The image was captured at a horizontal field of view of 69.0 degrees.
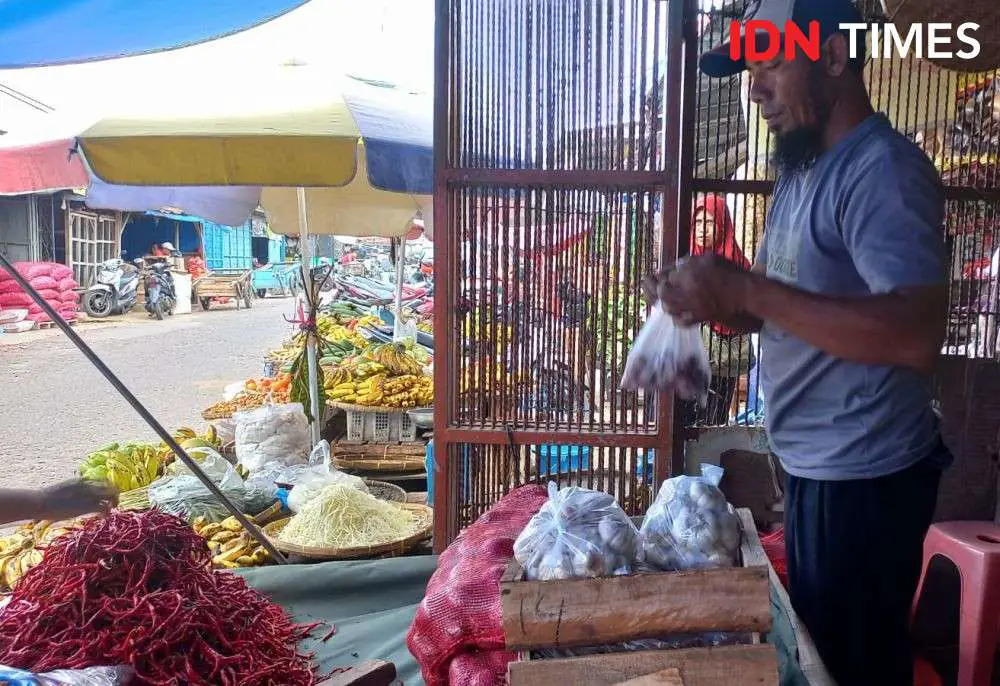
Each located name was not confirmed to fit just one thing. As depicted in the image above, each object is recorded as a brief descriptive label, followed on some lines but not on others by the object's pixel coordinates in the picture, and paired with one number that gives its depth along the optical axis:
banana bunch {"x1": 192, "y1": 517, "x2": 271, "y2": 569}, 4.04
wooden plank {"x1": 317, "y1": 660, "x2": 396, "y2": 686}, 1.97
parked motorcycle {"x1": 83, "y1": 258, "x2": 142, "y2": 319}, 17.89
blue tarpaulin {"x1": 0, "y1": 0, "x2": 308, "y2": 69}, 2.75
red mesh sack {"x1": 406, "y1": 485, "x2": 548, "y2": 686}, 1.71
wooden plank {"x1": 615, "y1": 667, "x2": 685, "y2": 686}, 1.35
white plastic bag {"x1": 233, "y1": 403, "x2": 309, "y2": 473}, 5.52
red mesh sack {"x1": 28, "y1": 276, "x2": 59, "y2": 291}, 15.60
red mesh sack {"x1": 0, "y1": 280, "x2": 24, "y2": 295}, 14.87
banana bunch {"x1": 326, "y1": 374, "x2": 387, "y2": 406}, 6.52
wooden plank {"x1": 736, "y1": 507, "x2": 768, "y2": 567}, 1.57
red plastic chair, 2.42
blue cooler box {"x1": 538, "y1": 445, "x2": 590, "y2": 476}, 3.52
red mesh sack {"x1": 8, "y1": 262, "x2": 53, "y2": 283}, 15.42
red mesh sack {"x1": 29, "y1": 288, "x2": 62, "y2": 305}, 15.83
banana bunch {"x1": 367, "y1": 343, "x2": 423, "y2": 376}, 7.30
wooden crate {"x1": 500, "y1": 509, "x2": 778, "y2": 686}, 1.41
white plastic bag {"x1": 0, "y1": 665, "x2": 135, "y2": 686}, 1.67
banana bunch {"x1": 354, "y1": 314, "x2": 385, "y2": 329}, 11.84
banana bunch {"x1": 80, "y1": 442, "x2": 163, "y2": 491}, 5.04
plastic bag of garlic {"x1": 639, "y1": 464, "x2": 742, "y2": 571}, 1.60
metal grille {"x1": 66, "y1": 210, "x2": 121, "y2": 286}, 18.53
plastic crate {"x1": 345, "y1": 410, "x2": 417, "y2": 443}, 6.51
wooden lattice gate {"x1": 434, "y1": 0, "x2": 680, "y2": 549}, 3.28
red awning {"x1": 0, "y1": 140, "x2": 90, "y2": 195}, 4.27
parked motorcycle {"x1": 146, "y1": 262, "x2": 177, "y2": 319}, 18.64
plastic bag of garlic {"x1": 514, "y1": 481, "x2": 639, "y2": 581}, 1.50
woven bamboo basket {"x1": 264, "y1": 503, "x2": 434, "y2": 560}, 3.88
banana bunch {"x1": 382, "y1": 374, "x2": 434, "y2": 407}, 6.47
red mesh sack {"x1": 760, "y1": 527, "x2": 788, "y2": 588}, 2.83
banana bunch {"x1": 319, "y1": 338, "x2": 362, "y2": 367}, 8.77
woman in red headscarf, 3.37
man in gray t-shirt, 1.46
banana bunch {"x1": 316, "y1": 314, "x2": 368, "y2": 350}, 9.84
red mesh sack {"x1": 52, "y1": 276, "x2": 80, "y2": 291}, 16.61
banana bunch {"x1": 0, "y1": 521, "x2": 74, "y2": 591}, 3.70
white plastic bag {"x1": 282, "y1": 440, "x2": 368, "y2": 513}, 4.64
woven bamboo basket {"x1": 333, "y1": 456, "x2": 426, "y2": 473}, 6.06
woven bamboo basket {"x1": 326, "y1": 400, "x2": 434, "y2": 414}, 6.39
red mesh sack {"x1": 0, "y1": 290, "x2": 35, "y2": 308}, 15.05
